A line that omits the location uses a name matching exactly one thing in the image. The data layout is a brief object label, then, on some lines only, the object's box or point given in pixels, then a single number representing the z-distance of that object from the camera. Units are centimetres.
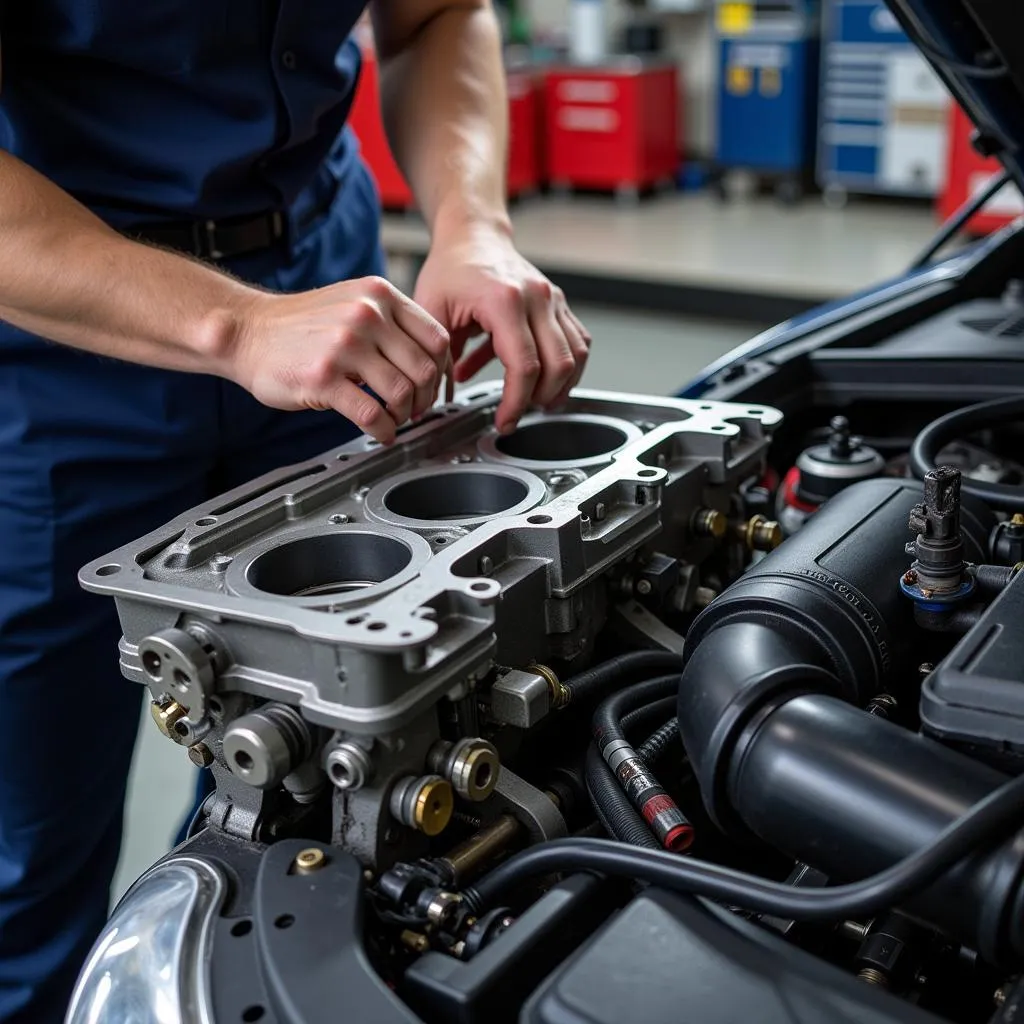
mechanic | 99
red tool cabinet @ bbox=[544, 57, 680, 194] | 547
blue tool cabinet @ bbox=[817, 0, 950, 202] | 489
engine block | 71
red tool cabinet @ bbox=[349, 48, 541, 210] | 520
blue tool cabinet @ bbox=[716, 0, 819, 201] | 528
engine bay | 62
